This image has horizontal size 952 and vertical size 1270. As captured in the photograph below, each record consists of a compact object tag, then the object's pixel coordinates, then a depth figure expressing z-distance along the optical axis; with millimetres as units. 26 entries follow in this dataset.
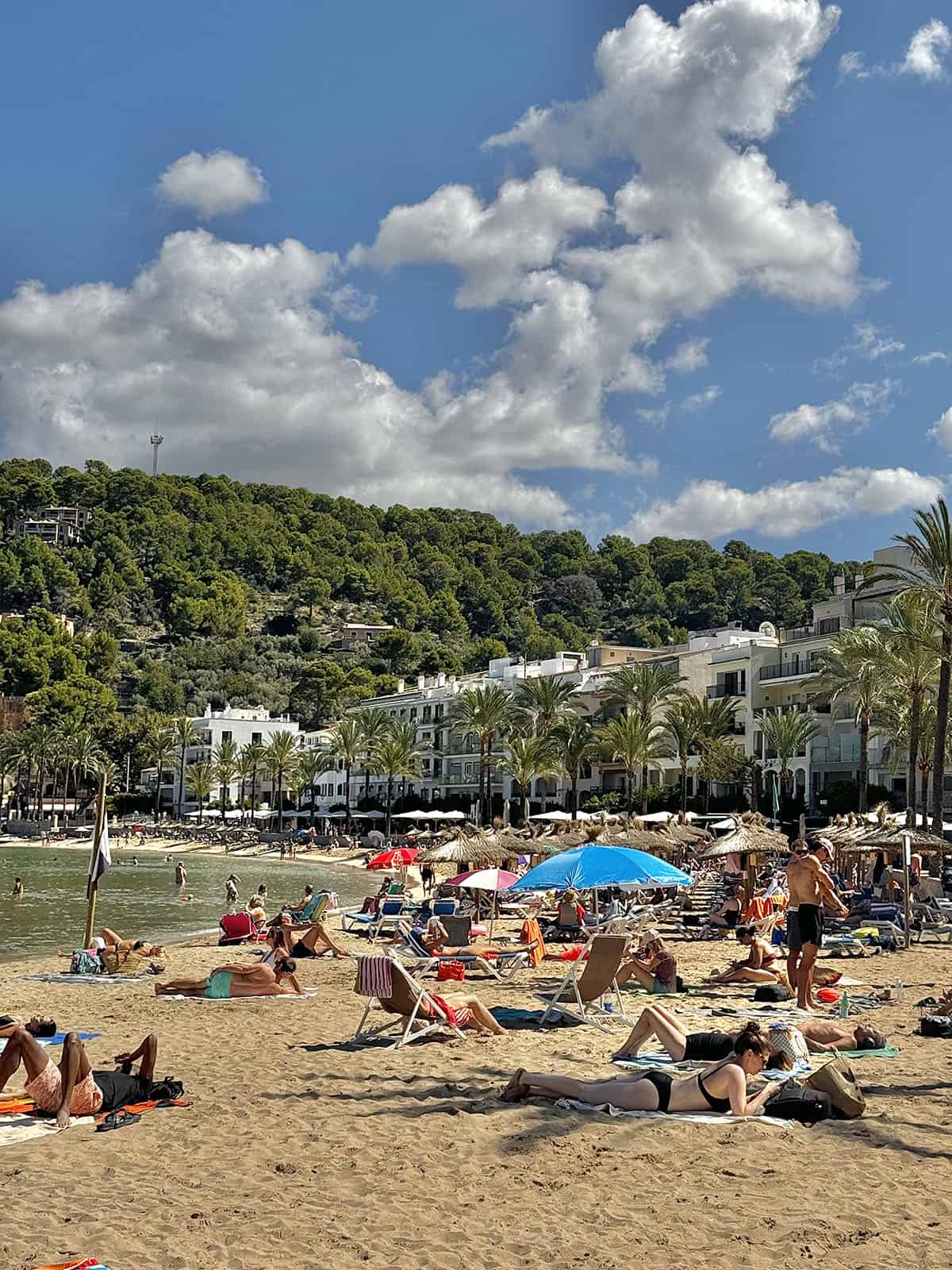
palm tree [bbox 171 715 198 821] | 100312
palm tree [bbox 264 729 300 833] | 88375
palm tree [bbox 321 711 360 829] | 79750
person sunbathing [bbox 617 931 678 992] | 12906
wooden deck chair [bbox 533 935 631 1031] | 10922
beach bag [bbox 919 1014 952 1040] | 10336
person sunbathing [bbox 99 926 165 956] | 15727
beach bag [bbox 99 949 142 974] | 15445
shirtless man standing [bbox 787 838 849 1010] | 11227
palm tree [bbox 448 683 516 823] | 62938
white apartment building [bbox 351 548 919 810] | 53562
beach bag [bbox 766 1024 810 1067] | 8656
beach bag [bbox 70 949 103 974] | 15469
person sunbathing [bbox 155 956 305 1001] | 13234
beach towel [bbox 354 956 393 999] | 9953
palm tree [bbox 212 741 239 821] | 98375
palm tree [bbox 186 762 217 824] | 96750
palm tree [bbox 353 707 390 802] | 79750
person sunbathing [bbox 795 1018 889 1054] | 9477
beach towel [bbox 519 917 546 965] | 15609
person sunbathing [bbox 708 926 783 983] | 13711
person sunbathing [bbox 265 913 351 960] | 17266
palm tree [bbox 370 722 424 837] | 71812
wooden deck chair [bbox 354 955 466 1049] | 10055
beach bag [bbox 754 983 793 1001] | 12234
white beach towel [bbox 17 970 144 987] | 14906
